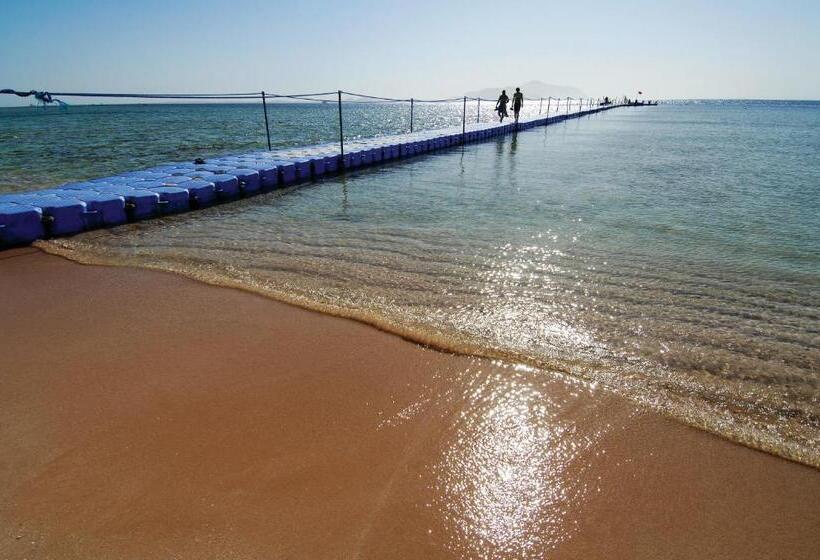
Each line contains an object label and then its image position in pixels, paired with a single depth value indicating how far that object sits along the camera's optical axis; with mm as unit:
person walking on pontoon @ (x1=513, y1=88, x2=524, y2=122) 28662
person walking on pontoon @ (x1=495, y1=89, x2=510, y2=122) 28750
